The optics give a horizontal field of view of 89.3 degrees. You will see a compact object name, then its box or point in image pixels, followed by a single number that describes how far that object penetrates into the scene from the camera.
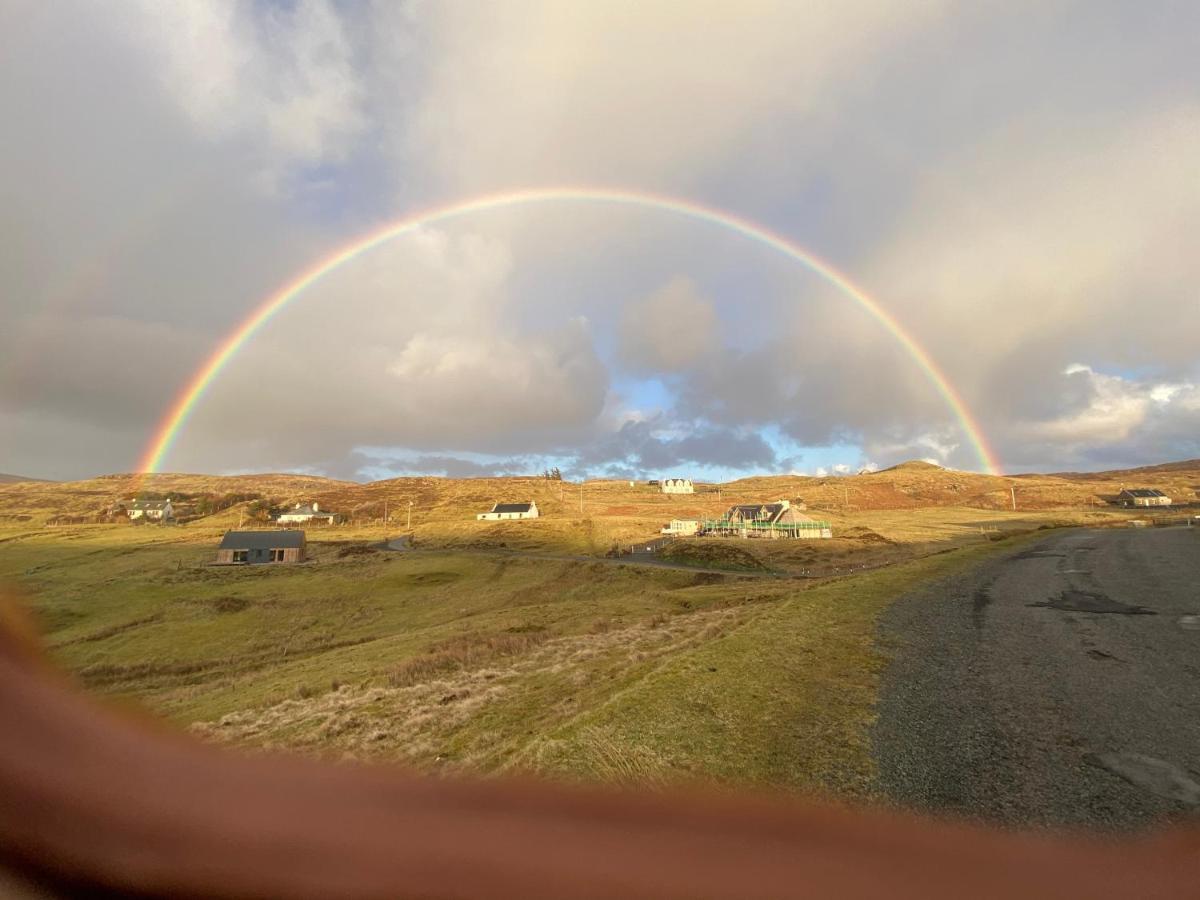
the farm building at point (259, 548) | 69.31
